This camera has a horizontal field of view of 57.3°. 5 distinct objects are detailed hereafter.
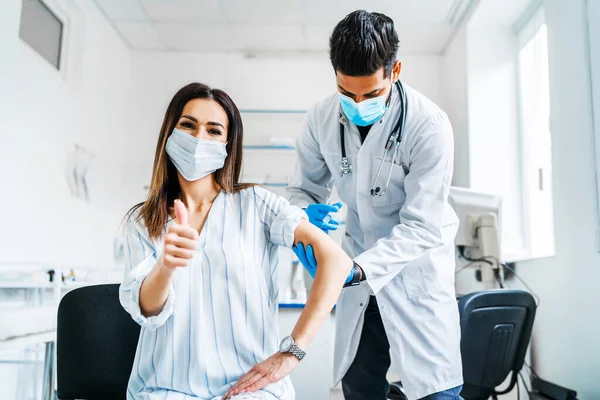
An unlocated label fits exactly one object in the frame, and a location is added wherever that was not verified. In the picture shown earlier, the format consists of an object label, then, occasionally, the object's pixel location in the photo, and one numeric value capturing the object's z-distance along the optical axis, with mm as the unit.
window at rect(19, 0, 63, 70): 3203
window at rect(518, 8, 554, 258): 3469
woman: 1097
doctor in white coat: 1371
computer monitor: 2594
